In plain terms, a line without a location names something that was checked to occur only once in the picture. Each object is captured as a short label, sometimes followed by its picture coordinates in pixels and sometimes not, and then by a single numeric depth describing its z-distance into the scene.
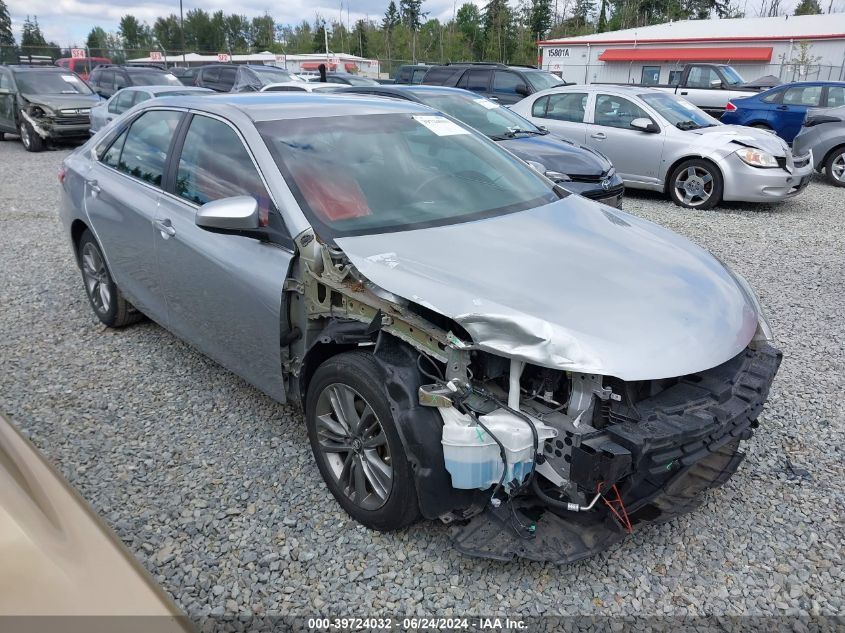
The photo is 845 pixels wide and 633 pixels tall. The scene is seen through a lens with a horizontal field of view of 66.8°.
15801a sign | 36.72
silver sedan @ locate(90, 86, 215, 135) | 11.40
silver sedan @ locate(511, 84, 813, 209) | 8.46
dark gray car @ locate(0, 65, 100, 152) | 13.63
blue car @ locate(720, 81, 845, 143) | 11.98
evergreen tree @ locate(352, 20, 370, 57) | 69.44
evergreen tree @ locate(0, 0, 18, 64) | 75.44
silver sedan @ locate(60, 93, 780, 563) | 2.28
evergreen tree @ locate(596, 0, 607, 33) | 57.65
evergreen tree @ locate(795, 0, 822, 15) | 55.62
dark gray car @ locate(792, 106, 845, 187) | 10.61
